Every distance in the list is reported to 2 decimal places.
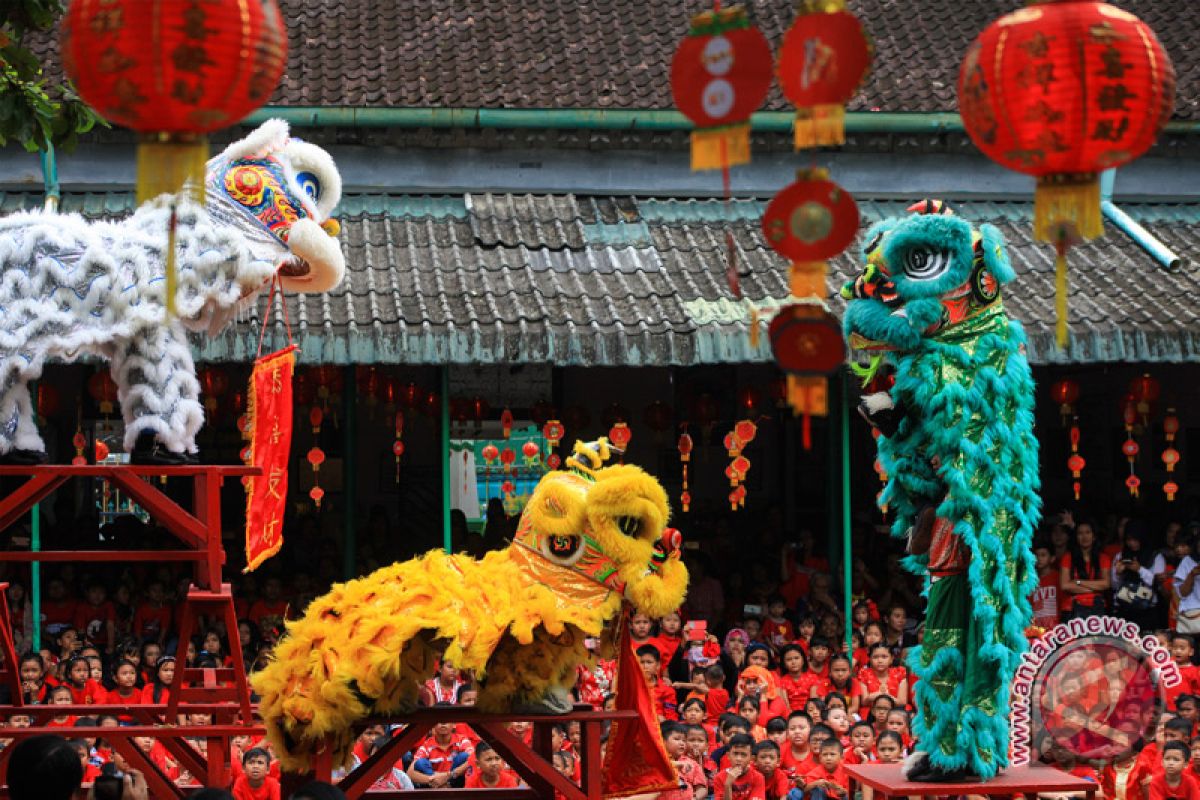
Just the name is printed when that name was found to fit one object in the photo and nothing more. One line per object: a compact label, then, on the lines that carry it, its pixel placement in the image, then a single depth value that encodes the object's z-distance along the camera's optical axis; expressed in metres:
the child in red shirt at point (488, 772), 16.40
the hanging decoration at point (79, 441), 21.36
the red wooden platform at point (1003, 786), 11.62
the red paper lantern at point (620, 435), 22.45
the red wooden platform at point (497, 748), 12.34
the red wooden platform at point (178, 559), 12.36
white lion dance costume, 12.64
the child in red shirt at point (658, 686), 18.75
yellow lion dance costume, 12.18
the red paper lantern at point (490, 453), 23.37
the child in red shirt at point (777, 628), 21.52
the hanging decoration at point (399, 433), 22.83
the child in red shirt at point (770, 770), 16.55
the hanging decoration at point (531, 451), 22.39
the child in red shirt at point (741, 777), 16.34
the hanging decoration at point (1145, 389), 23.29
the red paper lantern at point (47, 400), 22.50
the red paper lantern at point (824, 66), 8.02
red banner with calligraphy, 13.90
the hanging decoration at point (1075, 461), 23.61
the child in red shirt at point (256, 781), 16.08
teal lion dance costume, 11.86
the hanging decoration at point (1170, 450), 23.56
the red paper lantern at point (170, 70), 7.76
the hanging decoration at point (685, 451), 23.38
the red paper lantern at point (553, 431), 21.90
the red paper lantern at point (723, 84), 8.14
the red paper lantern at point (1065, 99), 8.07
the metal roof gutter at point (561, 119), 22.86
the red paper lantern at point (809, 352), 8.18
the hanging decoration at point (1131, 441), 22.86
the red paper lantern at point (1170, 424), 23.65
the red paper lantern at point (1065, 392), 23.95
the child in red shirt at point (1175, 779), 16.30
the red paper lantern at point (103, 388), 21.69
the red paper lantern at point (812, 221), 8.15
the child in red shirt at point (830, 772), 16.67
